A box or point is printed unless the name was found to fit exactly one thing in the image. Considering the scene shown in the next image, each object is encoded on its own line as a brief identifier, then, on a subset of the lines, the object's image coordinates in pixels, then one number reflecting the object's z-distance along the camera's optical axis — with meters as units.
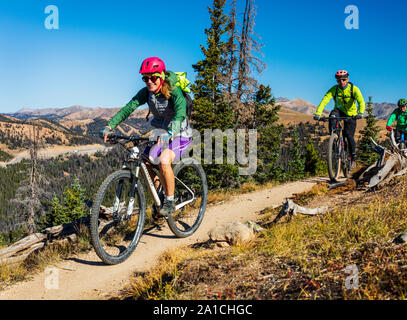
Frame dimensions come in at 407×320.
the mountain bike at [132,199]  4.66
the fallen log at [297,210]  5.51
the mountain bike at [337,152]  8.71
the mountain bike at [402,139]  10.29
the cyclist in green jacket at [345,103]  8.18
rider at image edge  10.73
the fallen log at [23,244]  6.27
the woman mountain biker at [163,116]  4.82
